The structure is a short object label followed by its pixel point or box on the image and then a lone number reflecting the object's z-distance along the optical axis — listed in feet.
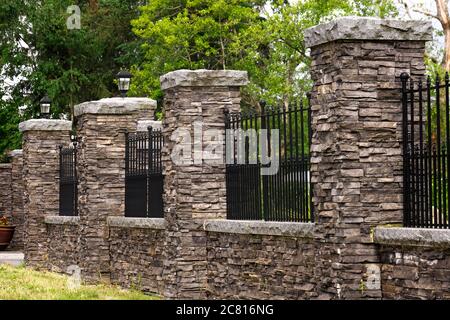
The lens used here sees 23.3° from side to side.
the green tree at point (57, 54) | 151.74
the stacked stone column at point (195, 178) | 47.93
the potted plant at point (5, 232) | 102.42
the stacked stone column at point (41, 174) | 74.79
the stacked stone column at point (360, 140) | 35.40
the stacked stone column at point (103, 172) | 60.64
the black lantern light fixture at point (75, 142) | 69.36
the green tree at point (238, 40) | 136.05
